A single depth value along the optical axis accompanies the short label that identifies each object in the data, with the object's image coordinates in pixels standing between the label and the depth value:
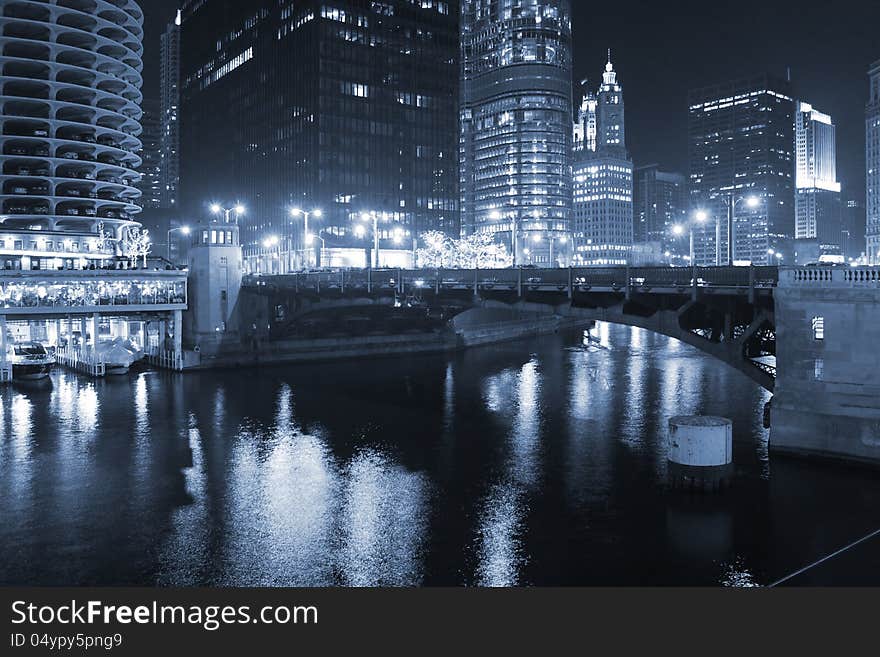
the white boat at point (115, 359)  78.25
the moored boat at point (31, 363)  73.94
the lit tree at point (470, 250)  162.25
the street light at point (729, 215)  51.38
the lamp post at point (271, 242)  175.00
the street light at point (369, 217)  150.75
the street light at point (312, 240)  159.38
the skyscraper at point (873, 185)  188.62
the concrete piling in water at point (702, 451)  34.91
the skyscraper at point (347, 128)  162.62
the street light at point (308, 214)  158.59
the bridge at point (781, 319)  35.75
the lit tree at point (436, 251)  163.25
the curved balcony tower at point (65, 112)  96.00
